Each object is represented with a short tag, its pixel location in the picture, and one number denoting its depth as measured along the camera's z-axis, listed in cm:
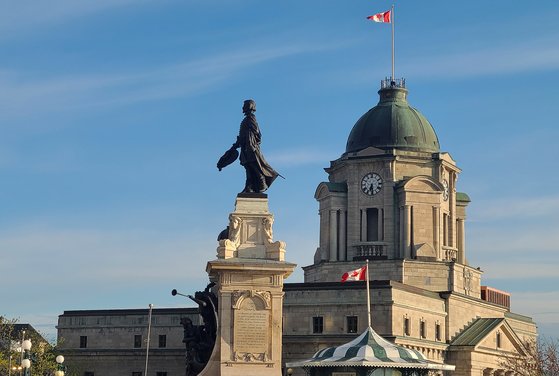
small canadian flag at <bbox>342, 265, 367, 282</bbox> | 10391
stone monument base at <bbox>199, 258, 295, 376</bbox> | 4988
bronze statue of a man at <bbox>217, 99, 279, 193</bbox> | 5266
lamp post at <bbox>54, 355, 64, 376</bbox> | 5523
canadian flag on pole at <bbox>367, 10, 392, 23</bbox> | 12075
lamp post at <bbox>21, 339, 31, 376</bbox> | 5153
